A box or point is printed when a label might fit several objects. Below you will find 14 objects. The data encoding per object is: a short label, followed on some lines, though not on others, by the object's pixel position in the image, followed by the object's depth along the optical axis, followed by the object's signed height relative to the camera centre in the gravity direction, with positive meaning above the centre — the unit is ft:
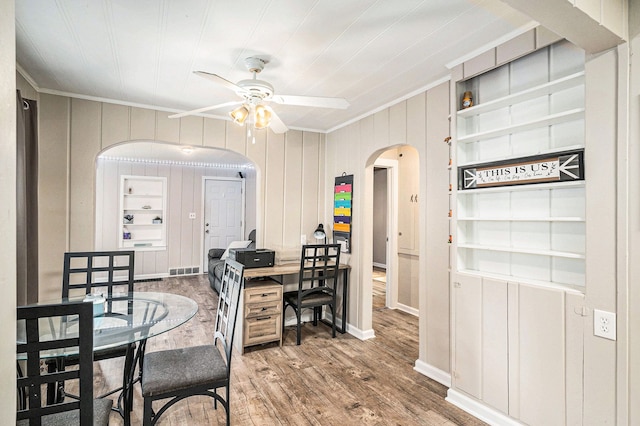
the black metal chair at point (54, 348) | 3.76 -1.83
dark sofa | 17.11 -2.92
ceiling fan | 7.40 +2.66
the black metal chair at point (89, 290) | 6.79 -2.13
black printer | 11.24 -1.55
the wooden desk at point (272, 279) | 10.71 -2.43
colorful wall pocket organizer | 12.76 +0.07
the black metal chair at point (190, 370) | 5.90 -3.02
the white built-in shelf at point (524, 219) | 5.89 -0.11
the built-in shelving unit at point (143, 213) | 21.11 -0.07
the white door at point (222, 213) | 23.40 -0.05
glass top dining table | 5.77 -2.21
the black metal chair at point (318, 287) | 11.37 -2.52
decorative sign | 5.89 +0.86
